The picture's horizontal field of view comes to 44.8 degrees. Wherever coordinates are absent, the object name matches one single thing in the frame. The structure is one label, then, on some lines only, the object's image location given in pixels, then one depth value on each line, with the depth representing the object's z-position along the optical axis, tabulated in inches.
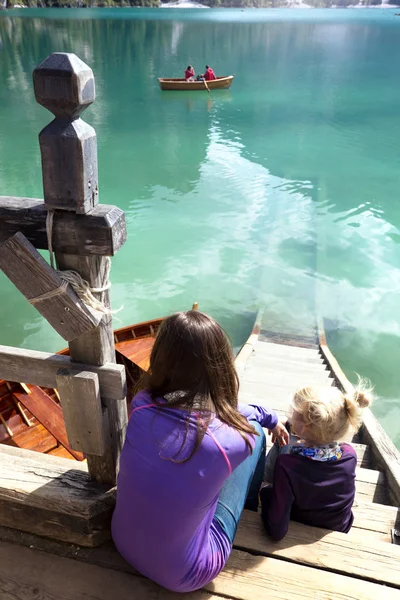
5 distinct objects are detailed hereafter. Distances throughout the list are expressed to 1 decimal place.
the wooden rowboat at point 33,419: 163.9
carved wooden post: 55.5
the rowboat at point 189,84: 1011.9
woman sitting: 59.7
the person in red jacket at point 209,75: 1026.8
